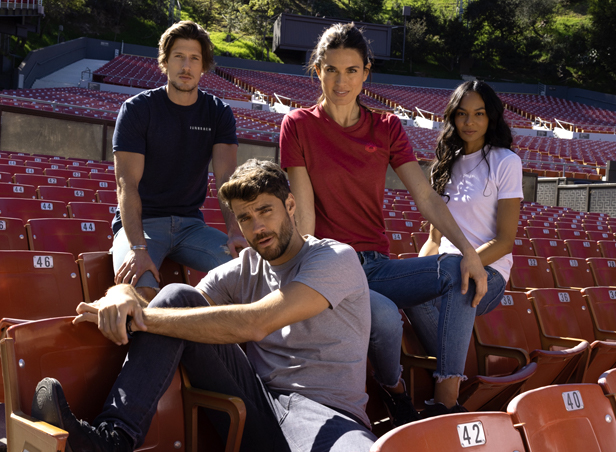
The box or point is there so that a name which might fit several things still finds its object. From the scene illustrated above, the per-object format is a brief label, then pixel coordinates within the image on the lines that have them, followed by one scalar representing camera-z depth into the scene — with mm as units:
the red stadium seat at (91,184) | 5302
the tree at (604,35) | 38906
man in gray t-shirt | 1541
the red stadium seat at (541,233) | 6130
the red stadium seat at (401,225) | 5429
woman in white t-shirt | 2301
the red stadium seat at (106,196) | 4723
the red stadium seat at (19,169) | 5574
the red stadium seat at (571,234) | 6516
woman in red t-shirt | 2018
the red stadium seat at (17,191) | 4465
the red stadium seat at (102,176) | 5898
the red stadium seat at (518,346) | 2578
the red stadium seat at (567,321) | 2855
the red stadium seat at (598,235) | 6703
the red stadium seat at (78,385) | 1360
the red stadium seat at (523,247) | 5254
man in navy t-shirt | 2447
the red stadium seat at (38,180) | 5023
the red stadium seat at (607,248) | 5914
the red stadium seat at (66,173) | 5724
